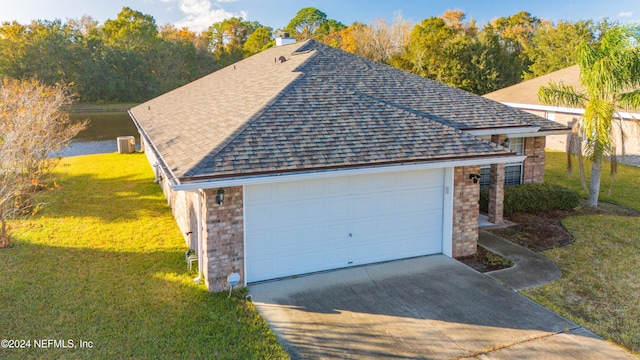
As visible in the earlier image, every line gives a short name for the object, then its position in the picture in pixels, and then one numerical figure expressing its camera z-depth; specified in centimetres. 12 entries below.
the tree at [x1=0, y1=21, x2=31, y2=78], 4769
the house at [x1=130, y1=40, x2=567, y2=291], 809
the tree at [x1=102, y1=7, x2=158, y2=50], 5934
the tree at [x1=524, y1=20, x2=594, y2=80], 4000
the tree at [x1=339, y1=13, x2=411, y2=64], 5172
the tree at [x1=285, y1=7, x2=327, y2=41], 8985
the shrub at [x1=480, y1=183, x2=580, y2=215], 1326
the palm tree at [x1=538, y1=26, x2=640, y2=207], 1221
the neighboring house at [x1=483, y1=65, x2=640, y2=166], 2094
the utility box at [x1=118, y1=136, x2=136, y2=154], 2544
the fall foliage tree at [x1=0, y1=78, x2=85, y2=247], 1095
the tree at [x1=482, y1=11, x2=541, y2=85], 4547
